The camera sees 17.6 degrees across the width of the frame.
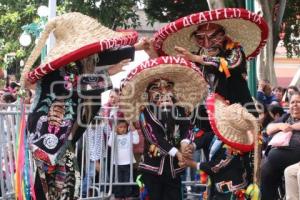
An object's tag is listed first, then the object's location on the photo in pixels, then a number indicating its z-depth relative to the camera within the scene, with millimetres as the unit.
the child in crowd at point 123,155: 10683
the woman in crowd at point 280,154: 9444
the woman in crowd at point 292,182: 9348
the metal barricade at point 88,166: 8662
